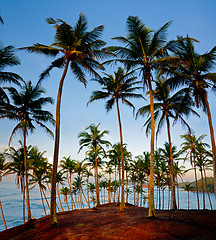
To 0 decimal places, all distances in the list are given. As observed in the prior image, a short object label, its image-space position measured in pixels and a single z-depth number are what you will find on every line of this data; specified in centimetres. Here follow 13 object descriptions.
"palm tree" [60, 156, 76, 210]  3152
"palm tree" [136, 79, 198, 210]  1498
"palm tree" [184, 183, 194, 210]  3387
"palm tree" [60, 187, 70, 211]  3606
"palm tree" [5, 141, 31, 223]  1946
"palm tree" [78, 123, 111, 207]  2314
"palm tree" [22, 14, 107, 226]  984
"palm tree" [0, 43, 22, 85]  1077
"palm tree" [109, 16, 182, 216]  1013
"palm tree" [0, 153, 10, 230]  1886
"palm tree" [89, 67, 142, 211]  1588
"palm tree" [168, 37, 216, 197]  1059
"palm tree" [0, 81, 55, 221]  1573
